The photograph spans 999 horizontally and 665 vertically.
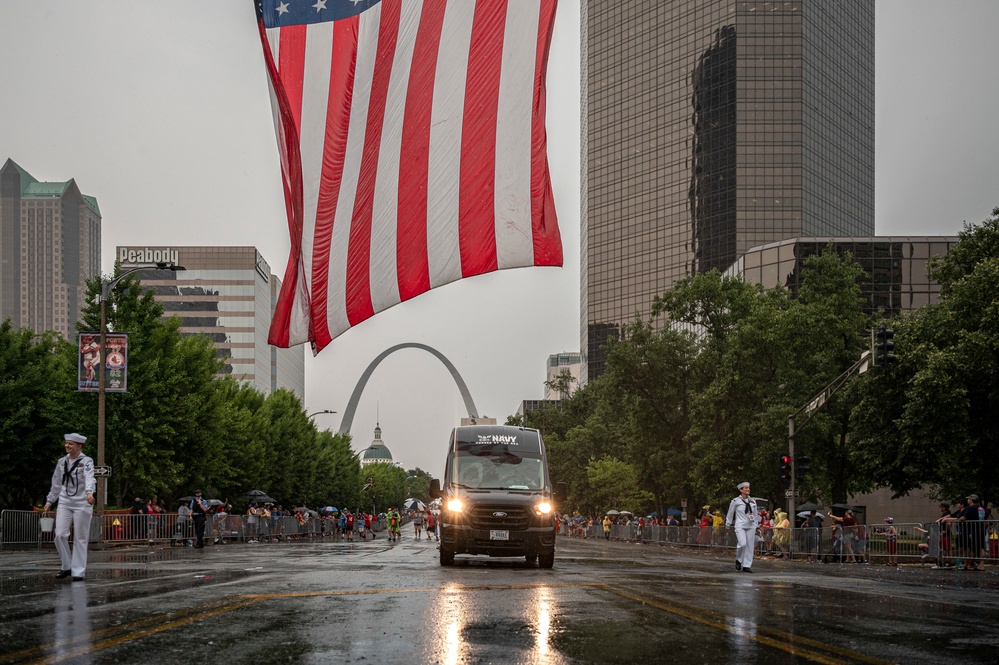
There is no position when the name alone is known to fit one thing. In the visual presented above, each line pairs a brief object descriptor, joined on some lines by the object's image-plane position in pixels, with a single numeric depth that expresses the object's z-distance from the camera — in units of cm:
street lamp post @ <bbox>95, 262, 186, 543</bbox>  3269
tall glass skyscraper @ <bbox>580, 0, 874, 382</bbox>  14000
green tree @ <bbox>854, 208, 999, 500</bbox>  3250
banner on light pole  3356
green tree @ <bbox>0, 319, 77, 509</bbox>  4288
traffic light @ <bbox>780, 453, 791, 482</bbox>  3462
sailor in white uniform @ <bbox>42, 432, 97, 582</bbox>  1350
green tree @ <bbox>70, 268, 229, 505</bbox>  4356
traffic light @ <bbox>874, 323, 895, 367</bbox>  2661
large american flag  1373
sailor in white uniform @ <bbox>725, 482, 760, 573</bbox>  1973
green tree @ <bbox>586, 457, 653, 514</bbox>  8000
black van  2006
